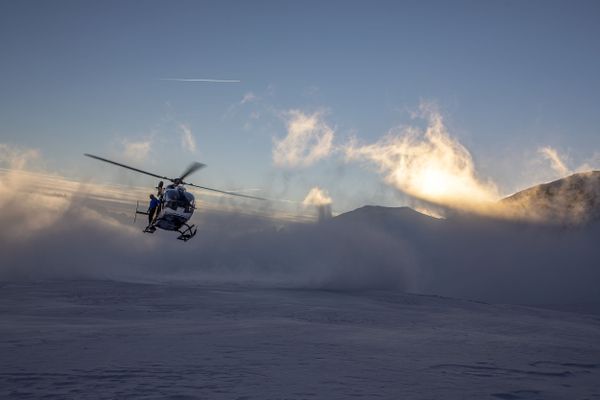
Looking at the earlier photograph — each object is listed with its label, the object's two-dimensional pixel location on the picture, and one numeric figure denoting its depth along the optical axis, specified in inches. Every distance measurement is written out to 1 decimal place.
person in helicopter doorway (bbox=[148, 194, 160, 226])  1407.5
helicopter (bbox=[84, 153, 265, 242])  1334.9
